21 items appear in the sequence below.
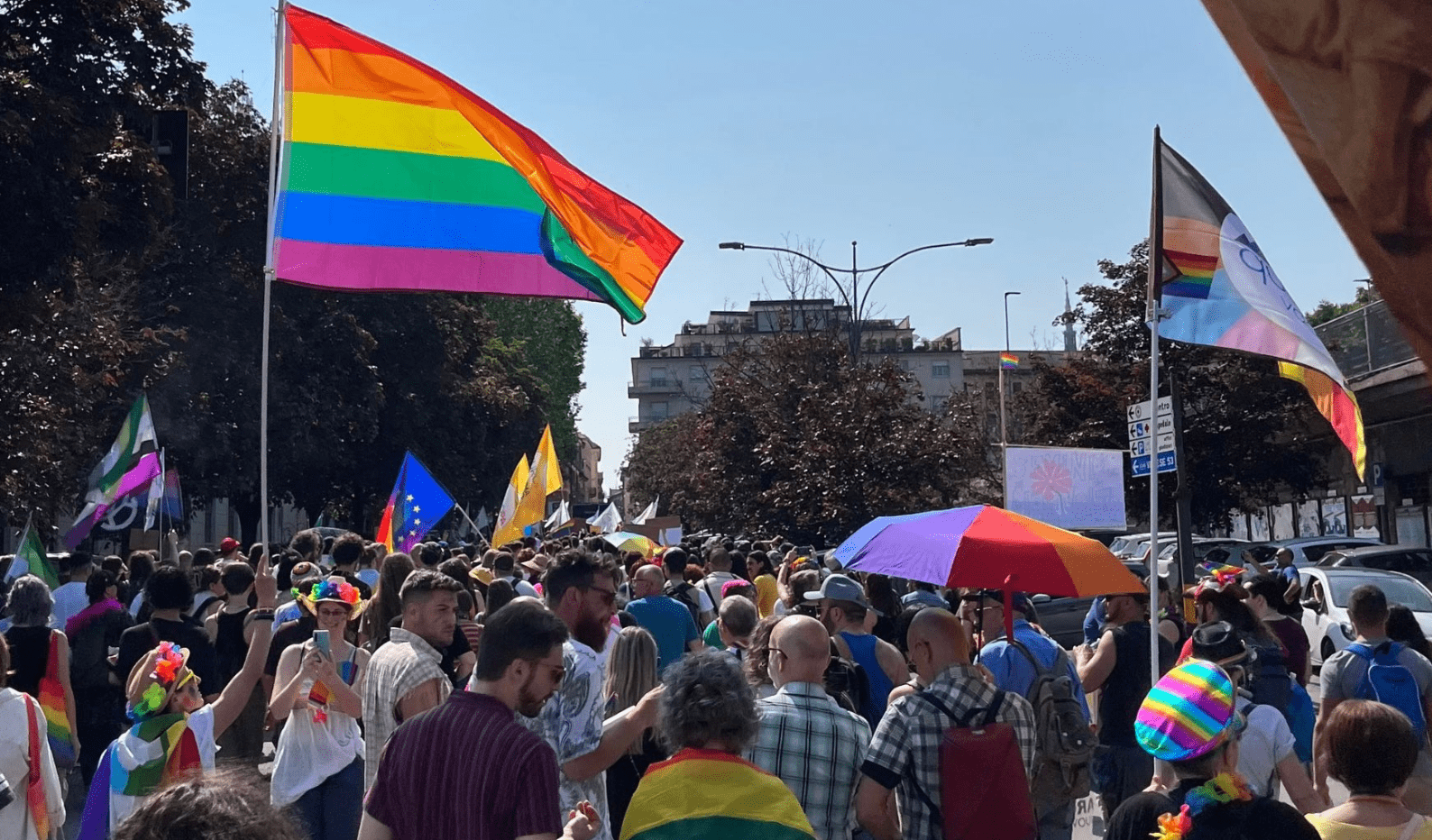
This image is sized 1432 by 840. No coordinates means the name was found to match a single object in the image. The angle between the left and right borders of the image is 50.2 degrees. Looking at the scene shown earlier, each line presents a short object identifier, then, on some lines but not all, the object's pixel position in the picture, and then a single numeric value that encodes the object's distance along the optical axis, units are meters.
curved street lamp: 31.61
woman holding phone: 6.24
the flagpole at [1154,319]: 8.41
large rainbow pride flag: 9.78
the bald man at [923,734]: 5.21
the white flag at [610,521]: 29.06
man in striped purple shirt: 3.77
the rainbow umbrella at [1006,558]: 7.73
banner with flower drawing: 12.73
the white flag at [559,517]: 36.09
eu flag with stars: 17.48
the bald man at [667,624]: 9.25
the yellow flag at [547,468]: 22.20
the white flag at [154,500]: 18.33
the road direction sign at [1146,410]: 10.20
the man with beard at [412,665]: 5.30
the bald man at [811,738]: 5.14
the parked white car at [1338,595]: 18.33
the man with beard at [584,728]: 4.84
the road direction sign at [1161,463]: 10.16
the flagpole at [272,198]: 8.48
